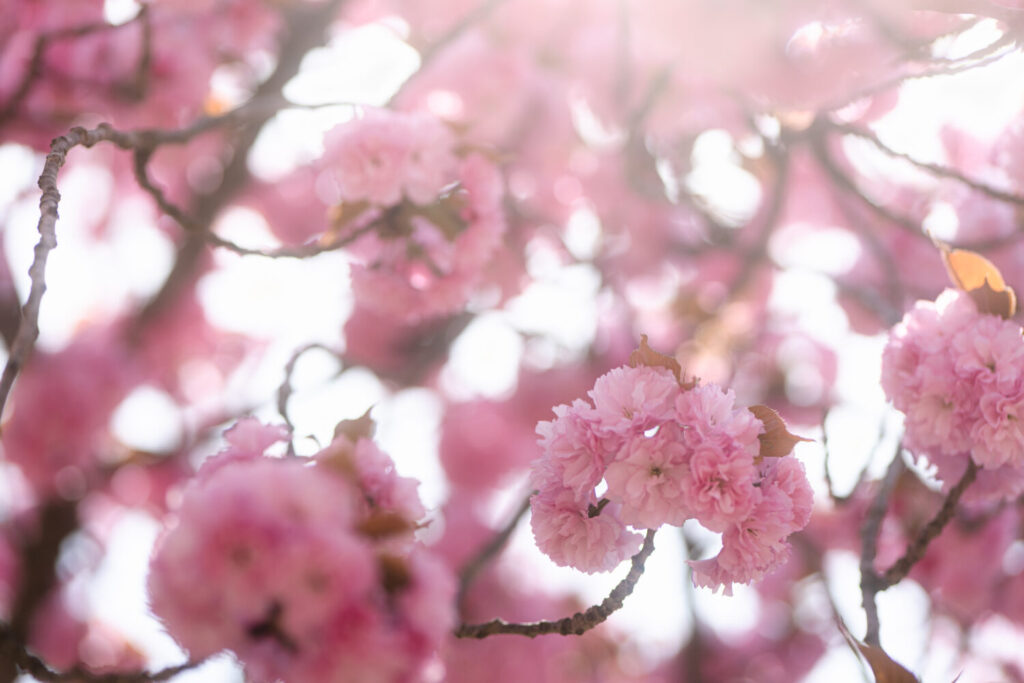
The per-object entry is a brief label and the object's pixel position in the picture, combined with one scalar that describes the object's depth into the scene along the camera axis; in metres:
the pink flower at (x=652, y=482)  1.23
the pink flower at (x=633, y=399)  1.24
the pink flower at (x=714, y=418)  1.23
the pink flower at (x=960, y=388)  1.29
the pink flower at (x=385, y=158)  1.37
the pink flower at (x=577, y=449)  1.24
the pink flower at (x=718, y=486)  1.22
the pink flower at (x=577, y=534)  1.25
